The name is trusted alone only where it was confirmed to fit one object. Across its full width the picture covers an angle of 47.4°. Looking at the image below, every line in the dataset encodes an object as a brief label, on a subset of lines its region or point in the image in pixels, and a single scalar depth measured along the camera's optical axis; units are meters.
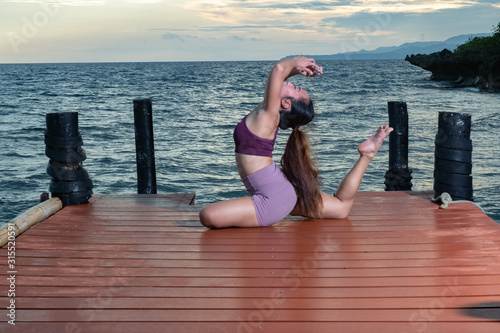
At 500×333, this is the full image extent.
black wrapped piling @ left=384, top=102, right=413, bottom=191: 6.68
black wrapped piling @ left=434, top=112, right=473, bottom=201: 5.39
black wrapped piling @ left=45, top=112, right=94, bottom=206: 5.32
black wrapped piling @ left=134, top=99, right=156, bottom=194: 6.51
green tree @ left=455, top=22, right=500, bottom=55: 42.33
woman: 4.39
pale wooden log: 4.34
